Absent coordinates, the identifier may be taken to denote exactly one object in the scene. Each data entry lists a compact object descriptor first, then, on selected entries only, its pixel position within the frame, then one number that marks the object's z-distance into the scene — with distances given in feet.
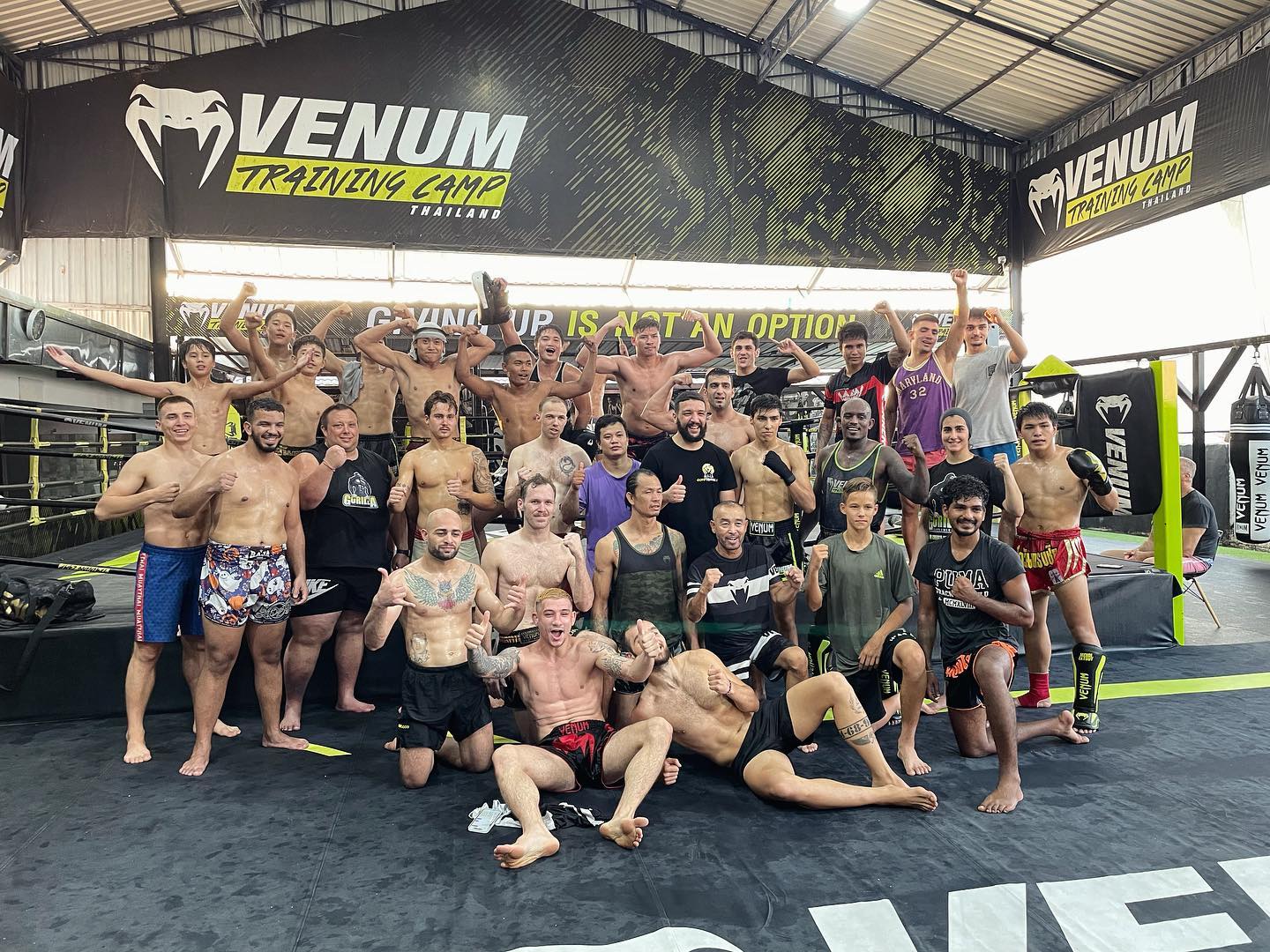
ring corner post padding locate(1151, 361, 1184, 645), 18.98
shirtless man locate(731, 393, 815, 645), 14.87
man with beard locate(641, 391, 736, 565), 13.96
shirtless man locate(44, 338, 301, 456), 14.96
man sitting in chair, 21.67
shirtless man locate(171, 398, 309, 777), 12.12
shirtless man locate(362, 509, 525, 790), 11.50
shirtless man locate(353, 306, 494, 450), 17.02
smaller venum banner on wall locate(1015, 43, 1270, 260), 35.83
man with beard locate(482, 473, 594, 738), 12.98
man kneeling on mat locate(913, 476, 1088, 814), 11.89
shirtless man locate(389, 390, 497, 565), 14.61
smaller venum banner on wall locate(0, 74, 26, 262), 36.45
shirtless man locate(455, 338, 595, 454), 17.13
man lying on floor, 10.66
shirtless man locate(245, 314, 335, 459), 16.74
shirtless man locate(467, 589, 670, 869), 10.02
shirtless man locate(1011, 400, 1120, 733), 14.05
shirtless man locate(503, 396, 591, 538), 14.76
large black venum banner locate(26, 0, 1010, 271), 39.09
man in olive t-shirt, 12.60
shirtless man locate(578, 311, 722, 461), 18.39
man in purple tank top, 16.75
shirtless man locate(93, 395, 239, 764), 12.42
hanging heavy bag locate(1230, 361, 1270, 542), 23.71
